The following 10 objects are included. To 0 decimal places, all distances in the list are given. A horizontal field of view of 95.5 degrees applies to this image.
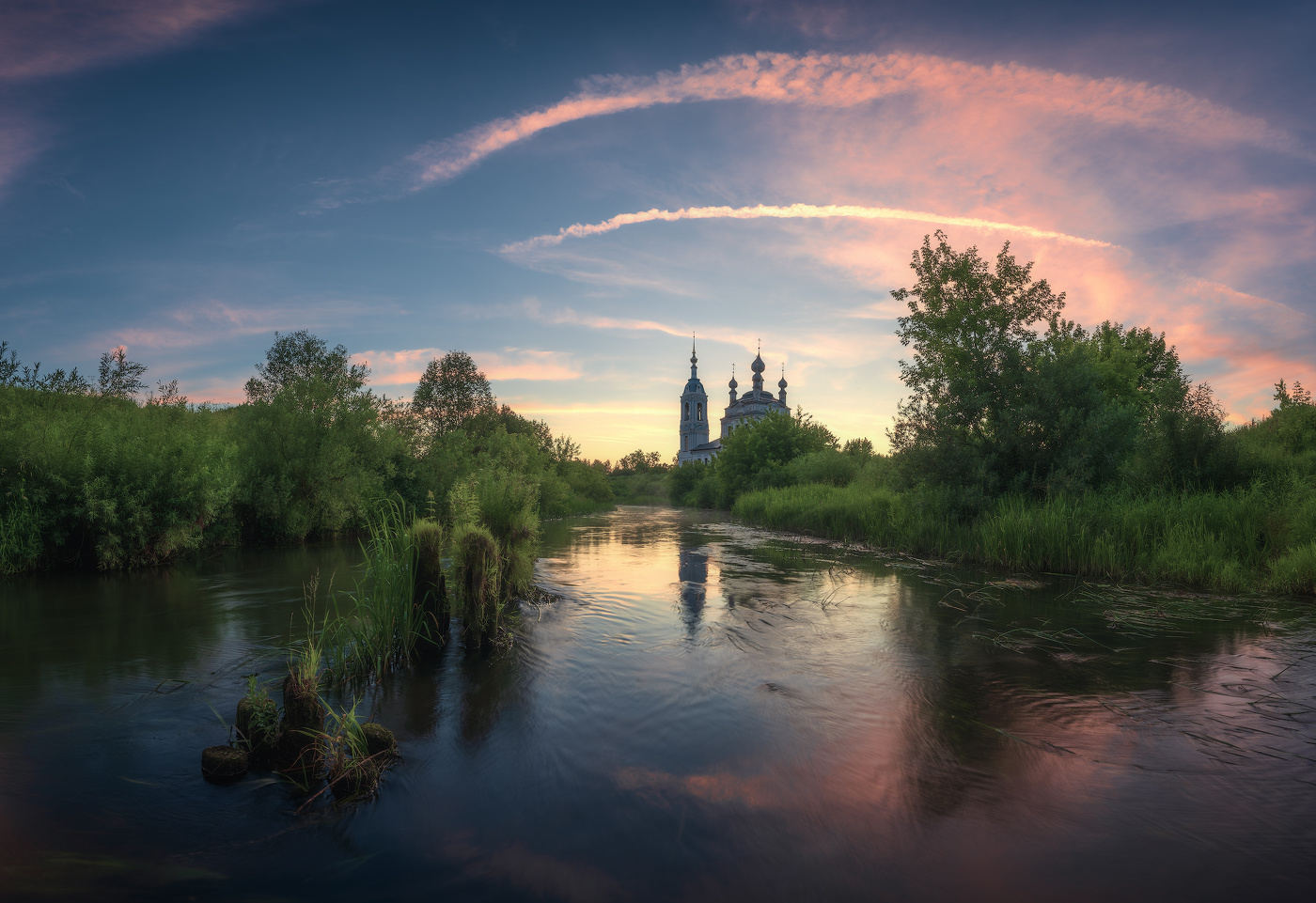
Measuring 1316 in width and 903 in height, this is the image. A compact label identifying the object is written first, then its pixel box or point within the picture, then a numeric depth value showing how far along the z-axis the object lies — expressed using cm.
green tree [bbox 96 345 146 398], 1902
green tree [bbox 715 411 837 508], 3988
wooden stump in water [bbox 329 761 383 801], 394
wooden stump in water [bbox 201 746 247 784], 407
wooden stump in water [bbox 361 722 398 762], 422
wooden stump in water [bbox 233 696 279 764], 416
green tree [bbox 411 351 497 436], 5091
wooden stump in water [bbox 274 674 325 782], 401
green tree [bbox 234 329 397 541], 1908
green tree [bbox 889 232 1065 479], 2769
